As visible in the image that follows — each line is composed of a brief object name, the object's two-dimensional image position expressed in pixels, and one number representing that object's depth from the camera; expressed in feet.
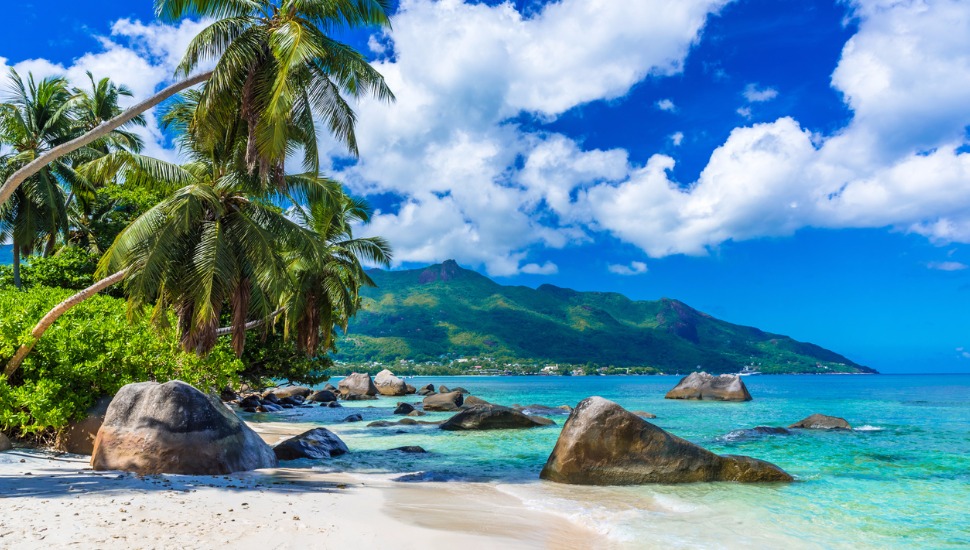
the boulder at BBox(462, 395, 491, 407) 115.47
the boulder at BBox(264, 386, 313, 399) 146.61
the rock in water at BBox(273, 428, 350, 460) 46.00
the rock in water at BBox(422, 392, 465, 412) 114.01
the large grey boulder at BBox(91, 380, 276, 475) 32.24
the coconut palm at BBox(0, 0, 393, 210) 42.06
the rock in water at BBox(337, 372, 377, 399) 171.42
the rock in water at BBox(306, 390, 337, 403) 147.70
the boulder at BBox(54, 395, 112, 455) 37.83
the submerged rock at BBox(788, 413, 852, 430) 82.38
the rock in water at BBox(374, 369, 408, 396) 192.48
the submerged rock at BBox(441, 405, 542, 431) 76.54
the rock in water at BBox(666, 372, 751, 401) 157.28
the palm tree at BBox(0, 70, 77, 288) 87.25
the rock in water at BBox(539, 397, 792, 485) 39.70
